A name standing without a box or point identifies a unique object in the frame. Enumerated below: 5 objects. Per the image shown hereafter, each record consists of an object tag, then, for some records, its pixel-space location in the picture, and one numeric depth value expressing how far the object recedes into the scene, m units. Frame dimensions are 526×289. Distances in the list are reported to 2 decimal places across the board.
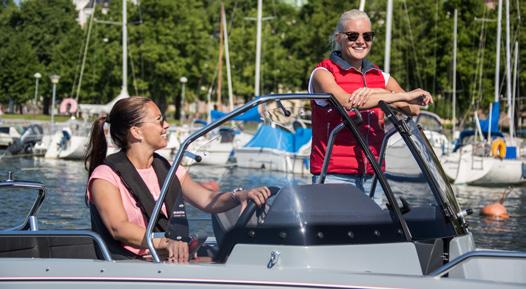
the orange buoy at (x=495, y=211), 17.45
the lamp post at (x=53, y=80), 44.79
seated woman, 4.49
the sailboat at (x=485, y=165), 29.86
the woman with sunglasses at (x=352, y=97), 4.89
